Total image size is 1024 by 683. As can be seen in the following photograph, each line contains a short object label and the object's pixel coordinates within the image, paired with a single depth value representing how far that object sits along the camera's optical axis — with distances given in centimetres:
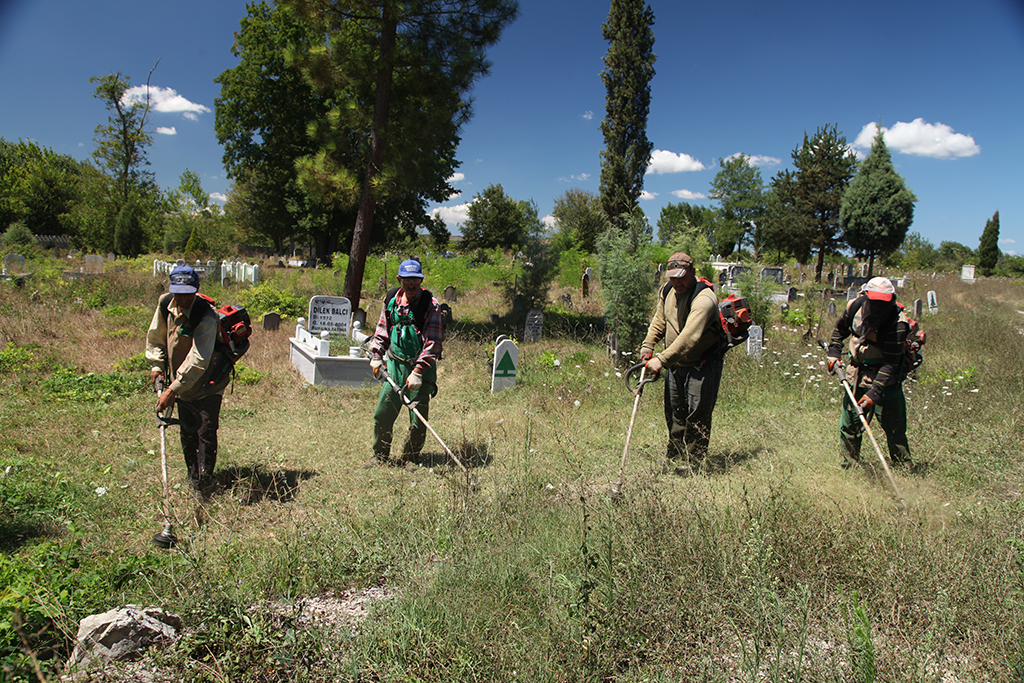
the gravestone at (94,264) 1992
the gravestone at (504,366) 796
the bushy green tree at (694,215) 4958
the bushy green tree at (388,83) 1145
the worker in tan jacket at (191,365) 397
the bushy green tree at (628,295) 895
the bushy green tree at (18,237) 2675
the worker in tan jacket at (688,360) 452
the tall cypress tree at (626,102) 2981
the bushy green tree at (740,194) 4865
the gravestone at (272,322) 1151
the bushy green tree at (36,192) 3856
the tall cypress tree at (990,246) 4159
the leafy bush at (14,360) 713
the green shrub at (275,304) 1314
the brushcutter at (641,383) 417
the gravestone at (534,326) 1190
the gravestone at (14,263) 1745
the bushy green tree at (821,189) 2886
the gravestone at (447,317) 1254
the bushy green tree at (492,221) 4612
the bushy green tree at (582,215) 3341
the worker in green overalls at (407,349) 493
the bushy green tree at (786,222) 2962
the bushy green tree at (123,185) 3334
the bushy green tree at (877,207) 2353
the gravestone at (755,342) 952
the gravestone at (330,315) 927
